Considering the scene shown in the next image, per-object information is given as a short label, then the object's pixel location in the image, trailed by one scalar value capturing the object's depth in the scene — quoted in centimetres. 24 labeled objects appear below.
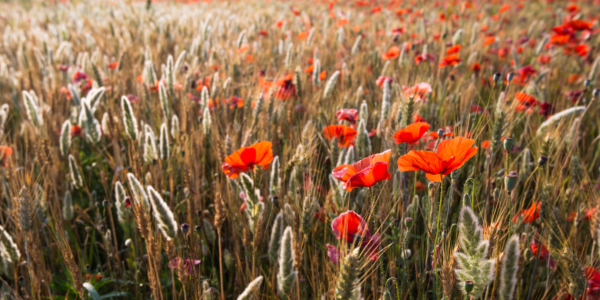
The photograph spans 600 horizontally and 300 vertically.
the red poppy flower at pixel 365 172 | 71
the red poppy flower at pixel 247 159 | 91
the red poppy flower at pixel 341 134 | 118
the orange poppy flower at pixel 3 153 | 122
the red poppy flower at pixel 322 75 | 207
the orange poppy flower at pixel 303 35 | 321
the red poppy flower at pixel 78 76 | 208
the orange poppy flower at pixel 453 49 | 222
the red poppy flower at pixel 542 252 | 105
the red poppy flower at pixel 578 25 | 258
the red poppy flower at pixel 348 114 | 125
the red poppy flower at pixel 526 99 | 145
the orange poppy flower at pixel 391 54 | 239
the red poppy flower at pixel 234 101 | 172
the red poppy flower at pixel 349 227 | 75
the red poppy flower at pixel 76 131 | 167
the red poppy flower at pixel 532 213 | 99
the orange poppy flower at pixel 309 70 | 219
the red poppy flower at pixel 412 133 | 87
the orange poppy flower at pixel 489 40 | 306
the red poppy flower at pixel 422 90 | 141
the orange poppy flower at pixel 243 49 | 264
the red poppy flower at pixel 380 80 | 179
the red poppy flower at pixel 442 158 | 70
